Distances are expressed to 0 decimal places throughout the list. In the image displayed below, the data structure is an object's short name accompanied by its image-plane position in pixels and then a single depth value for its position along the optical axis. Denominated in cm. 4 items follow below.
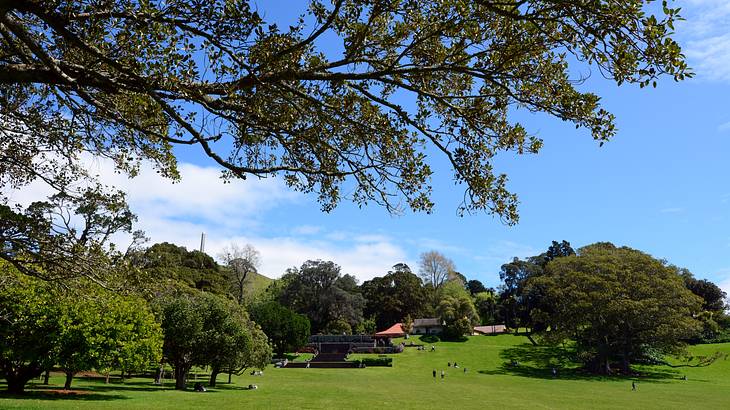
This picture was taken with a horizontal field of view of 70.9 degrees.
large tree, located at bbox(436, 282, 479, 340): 6525
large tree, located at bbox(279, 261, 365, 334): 7031
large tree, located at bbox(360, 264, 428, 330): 7956
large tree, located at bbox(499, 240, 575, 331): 6794
